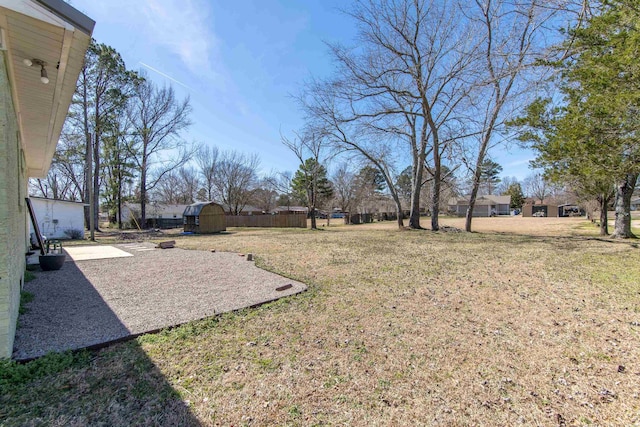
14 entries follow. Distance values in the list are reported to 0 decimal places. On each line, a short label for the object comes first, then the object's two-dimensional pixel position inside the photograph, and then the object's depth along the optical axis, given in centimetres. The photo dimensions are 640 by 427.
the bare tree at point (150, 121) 2477
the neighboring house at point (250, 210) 4146
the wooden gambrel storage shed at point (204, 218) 2039
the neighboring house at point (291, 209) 4731
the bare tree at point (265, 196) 4034
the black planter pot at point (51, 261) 628
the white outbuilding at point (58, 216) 1508
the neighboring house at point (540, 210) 4538
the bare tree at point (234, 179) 3681
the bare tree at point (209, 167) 3741
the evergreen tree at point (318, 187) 3883
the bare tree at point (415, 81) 1270
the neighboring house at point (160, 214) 3203
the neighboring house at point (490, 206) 5534
